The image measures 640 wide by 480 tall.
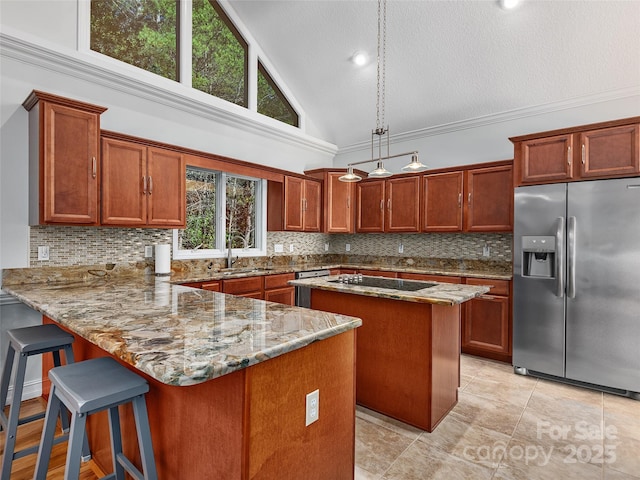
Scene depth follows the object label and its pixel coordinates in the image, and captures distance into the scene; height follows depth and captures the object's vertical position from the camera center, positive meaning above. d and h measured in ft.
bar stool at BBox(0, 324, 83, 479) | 5.92 -2.32
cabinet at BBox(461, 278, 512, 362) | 12.10 -2.95
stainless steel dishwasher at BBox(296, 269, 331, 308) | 12.45 -1.85
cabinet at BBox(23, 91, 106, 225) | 8.63 +2.06
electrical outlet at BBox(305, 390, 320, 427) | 4.54 -2.22
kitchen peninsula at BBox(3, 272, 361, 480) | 3.72 -1.75
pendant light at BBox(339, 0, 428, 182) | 9.84 +6.97
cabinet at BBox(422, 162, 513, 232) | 13.06 +1.67
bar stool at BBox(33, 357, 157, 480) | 4.16 -2.06
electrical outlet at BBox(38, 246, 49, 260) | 9.60 -0.39
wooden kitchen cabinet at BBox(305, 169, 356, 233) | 17.30 +1.95
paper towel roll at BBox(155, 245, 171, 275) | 11.70 -0.66
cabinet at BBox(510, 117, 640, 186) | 9.58 +2.63
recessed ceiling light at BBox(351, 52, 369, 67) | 14.32 +7.62
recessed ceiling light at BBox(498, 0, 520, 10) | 10.79 +7.49
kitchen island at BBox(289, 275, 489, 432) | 7.67 -2.47
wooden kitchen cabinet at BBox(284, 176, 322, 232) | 16.01 +1.73
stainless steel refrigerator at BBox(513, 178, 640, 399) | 9.50 -1.21
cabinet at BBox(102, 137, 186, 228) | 9.97 +1.69
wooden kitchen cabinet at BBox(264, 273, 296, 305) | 13.75 -2.01
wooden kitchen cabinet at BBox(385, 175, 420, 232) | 15.61 +1.69
